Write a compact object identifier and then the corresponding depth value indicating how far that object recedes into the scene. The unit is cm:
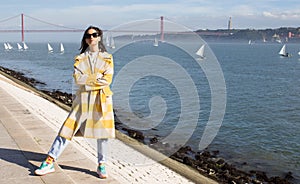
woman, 450
